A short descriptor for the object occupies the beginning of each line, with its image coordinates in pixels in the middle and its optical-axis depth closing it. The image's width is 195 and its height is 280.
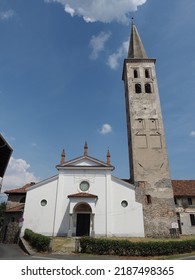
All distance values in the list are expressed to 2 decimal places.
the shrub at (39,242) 14.45
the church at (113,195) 22.20
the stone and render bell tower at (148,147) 22.98
